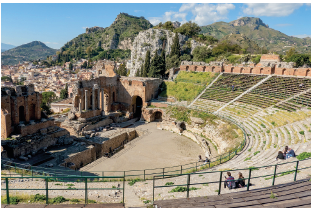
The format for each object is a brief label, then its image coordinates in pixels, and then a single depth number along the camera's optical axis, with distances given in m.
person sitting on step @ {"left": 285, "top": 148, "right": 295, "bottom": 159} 13.43
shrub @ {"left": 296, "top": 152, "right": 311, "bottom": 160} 12.55
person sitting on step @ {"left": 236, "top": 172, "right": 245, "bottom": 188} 10.18
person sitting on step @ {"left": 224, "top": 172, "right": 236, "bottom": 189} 10.04
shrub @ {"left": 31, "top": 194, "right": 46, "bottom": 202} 9.16
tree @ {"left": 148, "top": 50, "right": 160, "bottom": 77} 46.79
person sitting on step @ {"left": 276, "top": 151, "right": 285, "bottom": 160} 13.41
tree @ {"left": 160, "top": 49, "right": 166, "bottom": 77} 47.28
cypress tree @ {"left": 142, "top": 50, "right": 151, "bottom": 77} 53.16
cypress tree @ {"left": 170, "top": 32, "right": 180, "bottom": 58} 57.47
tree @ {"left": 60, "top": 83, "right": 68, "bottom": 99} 65.75
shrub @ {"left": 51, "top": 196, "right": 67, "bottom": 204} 9.13
